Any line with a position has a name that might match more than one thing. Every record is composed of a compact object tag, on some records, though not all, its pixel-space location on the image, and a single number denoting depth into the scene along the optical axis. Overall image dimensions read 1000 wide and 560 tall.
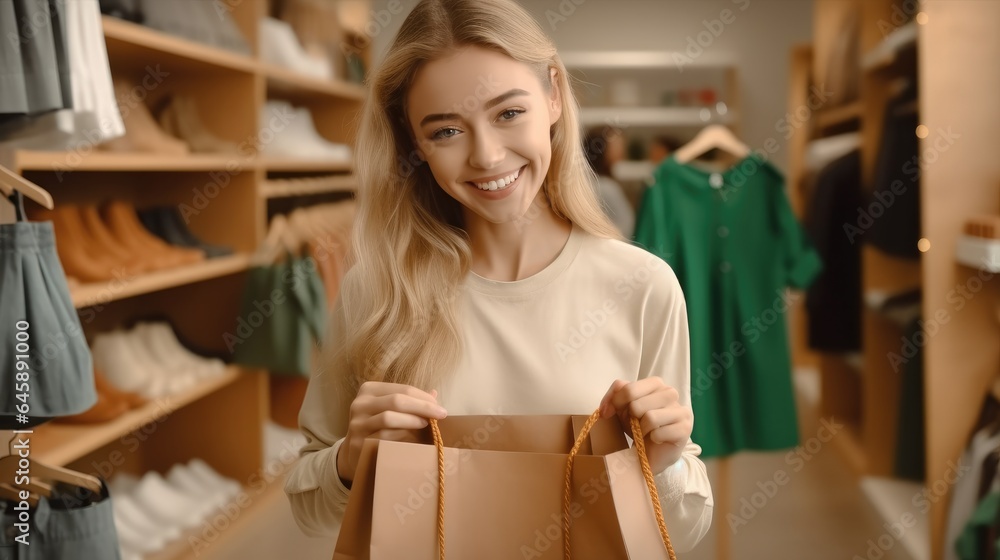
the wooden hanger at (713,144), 2.55
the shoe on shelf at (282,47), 3.30
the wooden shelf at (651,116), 4.68
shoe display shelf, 2.81
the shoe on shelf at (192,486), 2.83
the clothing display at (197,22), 2.43
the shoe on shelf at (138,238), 2.53
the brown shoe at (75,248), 2.20
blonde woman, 0.99
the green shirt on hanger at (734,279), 2.43
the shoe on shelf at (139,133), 2.53
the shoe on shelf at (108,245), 2.36
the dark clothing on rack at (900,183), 2.83
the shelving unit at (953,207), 2.18
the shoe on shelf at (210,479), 2.93
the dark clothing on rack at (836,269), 3.64
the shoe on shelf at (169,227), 2.81
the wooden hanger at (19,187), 1.34
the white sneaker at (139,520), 2.48
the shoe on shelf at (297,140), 3.46
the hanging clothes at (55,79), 1.49
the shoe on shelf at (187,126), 2.86
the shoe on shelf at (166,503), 2.60
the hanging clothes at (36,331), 1.38
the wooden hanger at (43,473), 1.37
